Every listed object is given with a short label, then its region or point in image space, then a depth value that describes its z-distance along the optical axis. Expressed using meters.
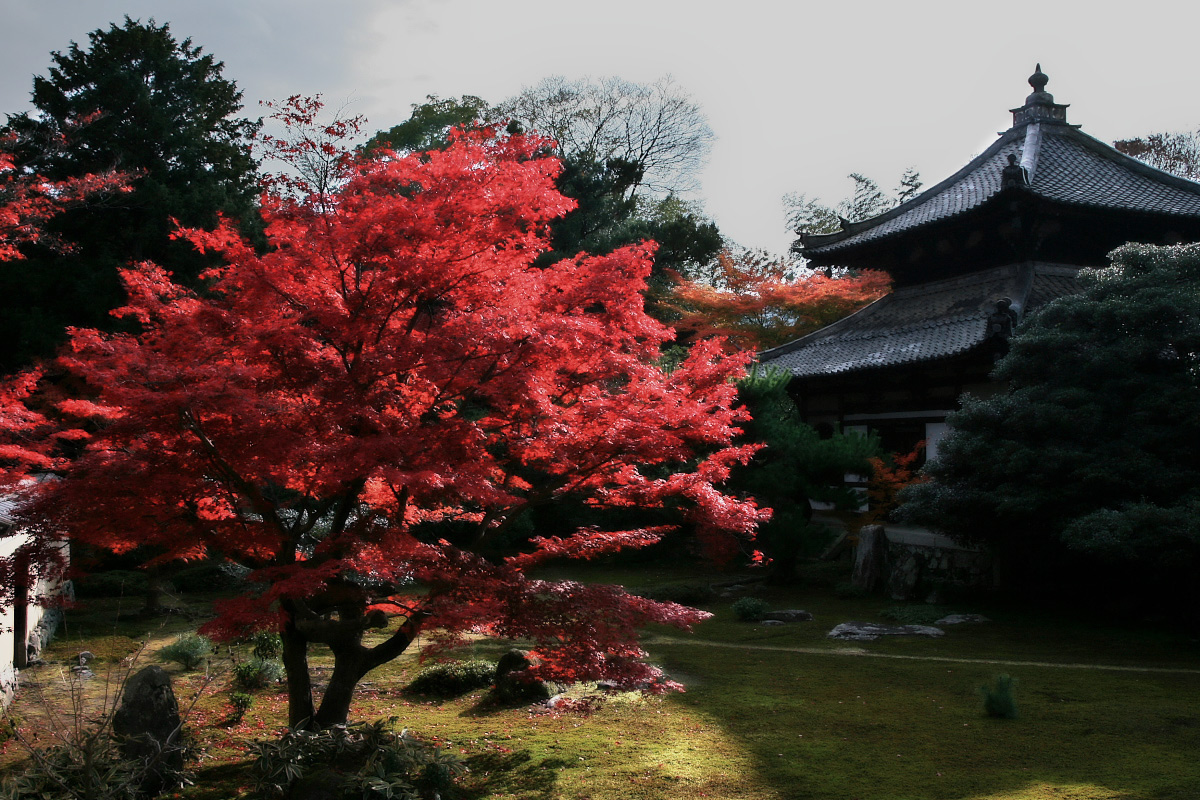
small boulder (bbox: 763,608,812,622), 12.70
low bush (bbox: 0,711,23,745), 7.07
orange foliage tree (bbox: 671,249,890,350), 22.03
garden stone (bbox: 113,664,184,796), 6.24
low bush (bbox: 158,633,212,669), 9.85
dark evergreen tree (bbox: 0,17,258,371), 17.91
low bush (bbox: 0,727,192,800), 5.35
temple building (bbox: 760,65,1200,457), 15.49
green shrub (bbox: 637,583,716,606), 14.19
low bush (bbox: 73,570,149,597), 15.12
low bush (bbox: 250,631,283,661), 9.83
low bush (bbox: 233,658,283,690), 8.92
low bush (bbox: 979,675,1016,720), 7.46
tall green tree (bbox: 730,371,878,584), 14.64
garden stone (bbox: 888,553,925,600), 13.92
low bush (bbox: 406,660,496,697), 8.86
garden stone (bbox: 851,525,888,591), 14.73
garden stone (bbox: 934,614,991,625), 12.09
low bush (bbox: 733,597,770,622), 12.74
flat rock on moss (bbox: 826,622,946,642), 11.36
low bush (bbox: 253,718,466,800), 5.80
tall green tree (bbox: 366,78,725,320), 24.78
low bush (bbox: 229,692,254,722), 7.80
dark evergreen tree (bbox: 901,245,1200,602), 9.85
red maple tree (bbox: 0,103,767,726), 5.53
